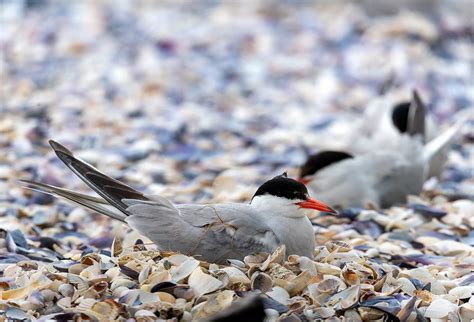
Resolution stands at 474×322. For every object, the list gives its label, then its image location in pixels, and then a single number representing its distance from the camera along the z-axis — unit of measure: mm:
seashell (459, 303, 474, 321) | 5746
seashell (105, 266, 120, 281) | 5898
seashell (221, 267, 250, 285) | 5797
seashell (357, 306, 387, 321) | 5598
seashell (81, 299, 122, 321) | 5375
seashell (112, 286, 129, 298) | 5641
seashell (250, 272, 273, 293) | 5777
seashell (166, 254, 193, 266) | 5992
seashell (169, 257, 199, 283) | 5789
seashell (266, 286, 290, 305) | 5633
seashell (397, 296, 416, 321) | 5566
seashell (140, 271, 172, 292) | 5695
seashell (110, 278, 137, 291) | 5738
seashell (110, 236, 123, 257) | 6488
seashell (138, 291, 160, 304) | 5490
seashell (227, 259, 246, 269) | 6117
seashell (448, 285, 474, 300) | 6098
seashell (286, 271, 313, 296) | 5809
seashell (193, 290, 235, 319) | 5395
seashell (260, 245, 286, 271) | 5996
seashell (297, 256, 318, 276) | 6066
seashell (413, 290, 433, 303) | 5988
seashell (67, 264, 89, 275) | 6098
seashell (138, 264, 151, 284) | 5789
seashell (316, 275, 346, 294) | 5801
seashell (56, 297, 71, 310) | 5531
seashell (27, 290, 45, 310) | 5582
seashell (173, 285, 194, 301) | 5574
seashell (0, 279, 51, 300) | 5766
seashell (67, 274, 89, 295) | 5719
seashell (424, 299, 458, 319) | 5691
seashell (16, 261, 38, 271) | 6480
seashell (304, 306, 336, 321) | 5496
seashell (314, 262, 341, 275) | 6109
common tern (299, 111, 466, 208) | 9281
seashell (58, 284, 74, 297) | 5711
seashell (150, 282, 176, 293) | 5613
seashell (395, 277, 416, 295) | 6102
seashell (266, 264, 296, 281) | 5902
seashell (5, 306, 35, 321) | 5449
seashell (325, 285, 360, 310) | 5625
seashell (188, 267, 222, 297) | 5602
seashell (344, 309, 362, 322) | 5582
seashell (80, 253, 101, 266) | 6203
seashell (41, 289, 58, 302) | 5660
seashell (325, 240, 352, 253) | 6852
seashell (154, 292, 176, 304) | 5536
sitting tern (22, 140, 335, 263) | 6297
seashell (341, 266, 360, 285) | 6004
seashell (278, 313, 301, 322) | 5383
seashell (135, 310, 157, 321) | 5312
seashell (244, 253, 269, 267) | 6113
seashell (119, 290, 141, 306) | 5502
